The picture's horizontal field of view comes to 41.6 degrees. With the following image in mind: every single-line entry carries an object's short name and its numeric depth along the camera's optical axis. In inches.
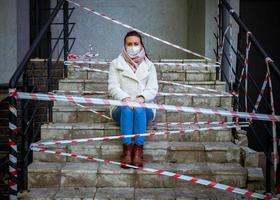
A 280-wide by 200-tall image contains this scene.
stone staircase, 139.0
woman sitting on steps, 149.1
